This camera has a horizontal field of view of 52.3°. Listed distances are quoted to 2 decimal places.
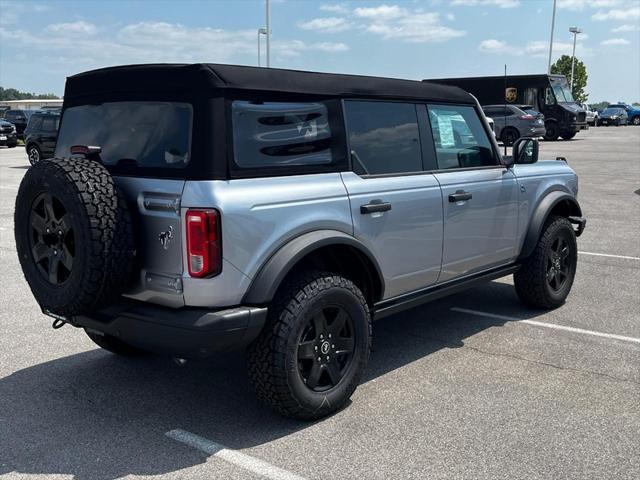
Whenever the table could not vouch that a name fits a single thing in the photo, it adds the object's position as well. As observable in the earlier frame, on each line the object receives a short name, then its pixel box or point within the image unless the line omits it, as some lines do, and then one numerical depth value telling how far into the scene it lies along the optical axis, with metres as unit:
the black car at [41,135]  20.12
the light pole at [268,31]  42.41
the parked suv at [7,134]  29.56
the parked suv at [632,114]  50.16
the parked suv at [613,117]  48.81
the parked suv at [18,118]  33.53
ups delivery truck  29.08
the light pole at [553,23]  56.35
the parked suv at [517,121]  26.70
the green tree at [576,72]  77.19
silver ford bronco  3.19
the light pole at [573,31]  68.38
